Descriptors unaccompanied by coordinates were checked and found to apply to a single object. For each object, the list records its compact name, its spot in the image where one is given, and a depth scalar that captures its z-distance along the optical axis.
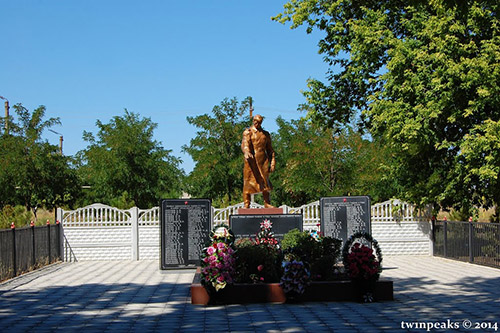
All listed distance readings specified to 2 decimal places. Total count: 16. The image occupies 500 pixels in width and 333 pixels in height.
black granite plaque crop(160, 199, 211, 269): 16.58
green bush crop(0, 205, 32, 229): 22.23
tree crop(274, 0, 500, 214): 16.62
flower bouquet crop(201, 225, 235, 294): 10.07
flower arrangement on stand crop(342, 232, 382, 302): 10.20
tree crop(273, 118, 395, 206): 28.55
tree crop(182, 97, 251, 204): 28.89
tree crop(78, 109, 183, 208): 30.53
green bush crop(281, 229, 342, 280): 10.39
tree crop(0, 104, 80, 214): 28.17
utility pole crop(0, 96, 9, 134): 31.67
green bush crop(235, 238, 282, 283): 10.71
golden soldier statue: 14.84
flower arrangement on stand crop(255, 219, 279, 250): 12.50
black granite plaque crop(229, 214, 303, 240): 13.76
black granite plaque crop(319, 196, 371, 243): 16.60
